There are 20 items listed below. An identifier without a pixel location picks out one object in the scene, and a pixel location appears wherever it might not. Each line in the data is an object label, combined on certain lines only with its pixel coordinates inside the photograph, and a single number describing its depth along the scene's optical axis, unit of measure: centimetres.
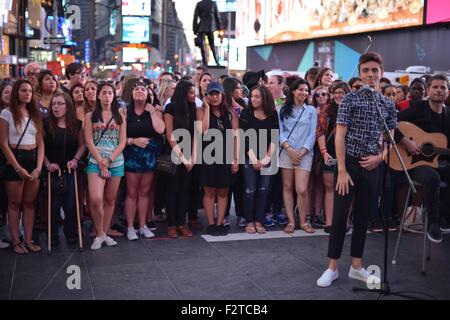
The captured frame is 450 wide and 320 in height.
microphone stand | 488
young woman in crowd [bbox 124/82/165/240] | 691
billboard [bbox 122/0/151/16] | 5733
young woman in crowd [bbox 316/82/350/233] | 726
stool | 561
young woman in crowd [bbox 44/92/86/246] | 644
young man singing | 506
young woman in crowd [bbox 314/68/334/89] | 873
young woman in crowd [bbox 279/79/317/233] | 723
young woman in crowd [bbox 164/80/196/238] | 698
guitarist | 612
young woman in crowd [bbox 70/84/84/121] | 757
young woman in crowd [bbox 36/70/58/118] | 713
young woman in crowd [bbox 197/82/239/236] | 711
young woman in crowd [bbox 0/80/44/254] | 608
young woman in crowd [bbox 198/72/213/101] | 875
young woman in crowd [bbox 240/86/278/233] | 723
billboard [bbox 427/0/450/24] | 1959
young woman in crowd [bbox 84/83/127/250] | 645
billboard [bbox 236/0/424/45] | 2223
